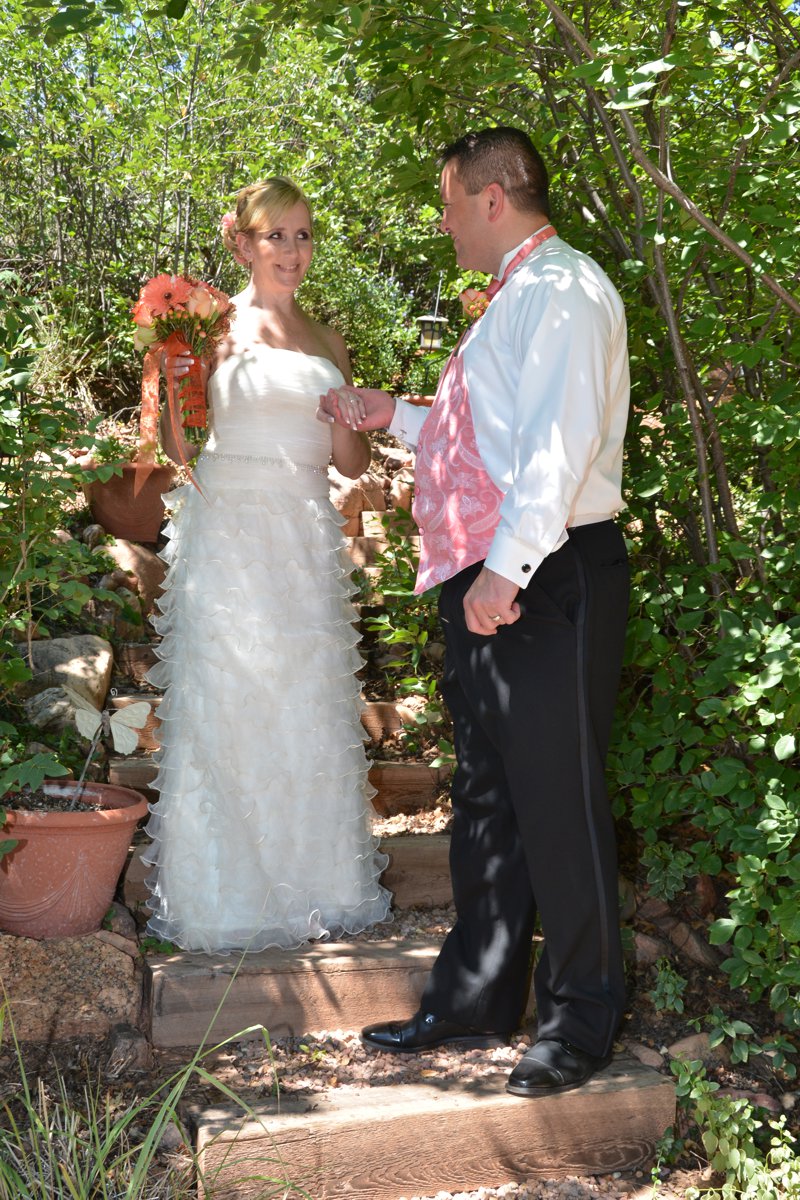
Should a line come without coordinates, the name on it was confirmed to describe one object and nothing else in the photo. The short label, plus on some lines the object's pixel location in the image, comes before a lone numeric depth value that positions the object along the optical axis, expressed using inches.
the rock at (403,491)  254.8
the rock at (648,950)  124.0
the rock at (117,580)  198.7
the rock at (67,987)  108.7
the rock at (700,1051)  111.9
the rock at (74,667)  161.9
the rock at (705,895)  130.1
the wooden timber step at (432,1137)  91.1
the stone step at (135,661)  187.9
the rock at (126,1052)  105.3
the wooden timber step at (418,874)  142.6
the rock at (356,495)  245.0
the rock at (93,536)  211.0
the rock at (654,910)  131.3
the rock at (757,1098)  107.5
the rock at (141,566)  205.0
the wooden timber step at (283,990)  111.3
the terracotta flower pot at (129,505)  214.4
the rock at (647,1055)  109.6
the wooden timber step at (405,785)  163.5
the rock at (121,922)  120.1
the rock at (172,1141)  93.3
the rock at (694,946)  124.8
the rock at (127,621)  194.5
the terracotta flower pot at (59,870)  112.7
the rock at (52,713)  149.5
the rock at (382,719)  180.5
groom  91.4
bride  125.4
